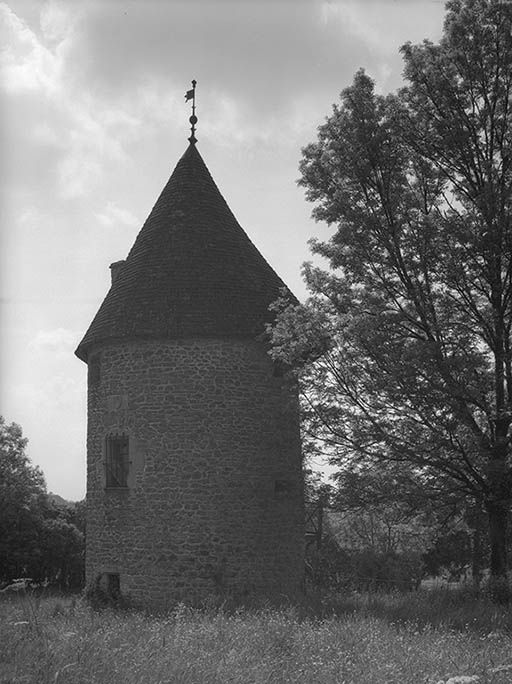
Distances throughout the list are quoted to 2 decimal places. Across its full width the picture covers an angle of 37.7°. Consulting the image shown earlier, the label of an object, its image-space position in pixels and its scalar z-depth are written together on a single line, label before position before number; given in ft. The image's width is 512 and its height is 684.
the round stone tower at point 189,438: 51.62
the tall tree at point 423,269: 43.88
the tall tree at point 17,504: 86.48
